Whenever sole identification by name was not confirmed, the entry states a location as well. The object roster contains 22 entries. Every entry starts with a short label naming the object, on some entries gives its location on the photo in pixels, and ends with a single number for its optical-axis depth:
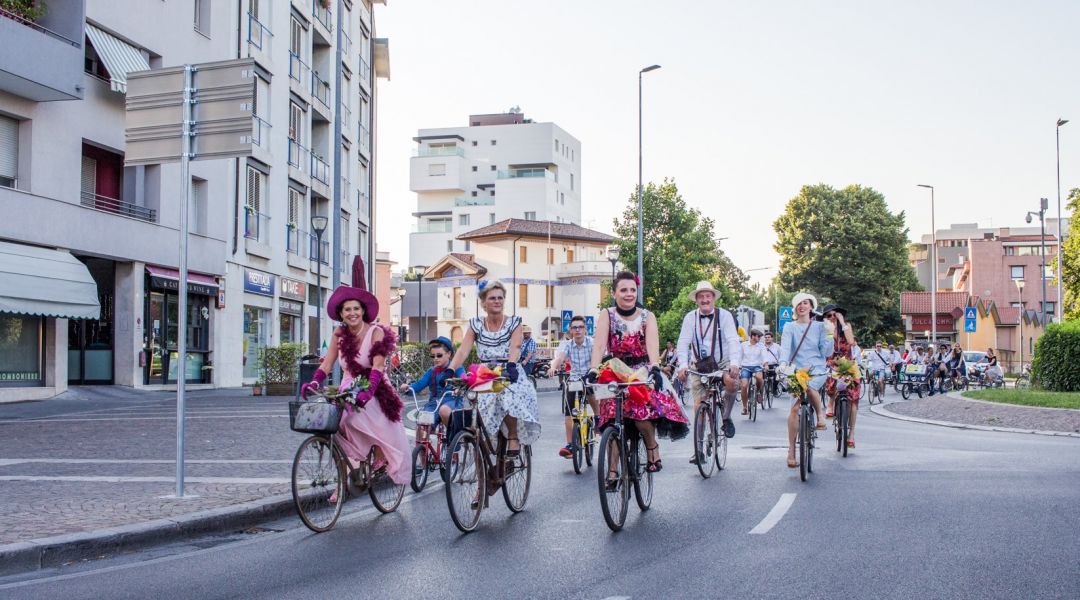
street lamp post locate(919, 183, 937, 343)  61.89
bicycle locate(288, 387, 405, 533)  7.96
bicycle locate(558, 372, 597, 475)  11.60
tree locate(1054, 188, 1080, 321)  58.59
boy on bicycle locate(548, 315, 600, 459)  12.35
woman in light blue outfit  11.23
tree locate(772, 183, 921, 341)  72.06
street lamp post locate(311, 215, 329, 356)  30.73
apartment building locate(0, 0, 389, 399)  21.92
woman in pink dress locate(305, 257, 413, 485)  8.50
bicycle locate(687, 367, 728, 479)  10.90
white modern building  100.81
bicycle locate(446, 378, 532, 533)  7.63
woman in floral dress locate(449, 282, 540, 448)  8.20
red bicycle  9.50
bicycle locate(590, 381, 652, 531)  7.52
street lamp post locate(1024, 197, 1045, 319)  47.31
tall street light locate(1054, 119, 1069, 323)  44.97
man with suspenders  10.82
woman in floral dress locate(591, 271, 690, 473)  8.01
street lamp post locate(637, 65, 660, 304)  43.86
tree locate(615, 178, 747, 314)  70.19
